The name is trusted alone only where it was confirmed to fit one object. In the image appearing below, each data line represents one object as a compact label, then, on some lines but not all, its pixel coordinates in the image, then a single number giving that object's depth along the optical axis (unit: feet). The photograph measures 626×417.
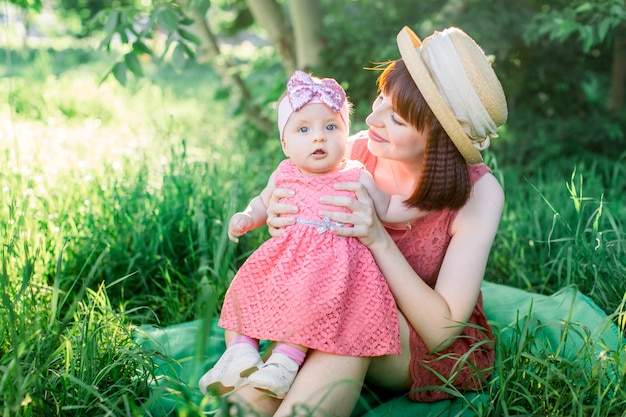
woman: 6.11
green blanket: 6.39
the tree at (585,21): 11.12
